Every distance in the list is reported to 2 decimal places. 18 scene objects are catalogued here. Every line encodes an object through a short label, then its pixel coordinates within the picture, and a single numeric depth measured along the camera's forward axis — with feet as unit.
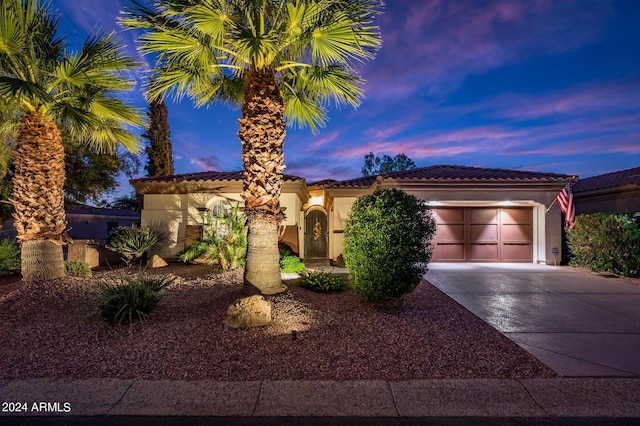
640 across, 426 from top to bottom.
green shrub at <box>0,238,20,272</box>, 29.09
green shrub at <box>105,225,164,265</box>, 35.68
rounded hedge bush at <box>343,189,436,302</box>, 18.34
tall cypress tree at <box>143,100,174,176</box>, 67.36
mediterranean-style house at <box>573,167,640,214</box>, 41.93
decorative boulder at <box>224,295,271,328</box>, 15.80
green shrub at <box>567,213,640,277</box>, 31.14
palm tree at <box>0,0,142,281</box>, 22.35
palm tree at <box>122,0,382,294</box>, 19.34
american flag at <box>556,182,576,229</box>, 36.24
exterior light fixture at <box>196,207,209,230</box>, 41.98
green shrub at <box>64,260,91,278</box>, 28.09
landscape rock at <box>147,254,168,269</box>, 34.98
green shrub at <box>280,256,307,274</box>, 32.54
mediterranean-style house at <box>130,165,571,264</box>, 39.88
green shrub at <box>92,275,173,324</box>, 16.12
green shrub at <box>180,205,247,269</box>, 31.99
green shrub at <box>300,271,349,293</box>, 23.49
